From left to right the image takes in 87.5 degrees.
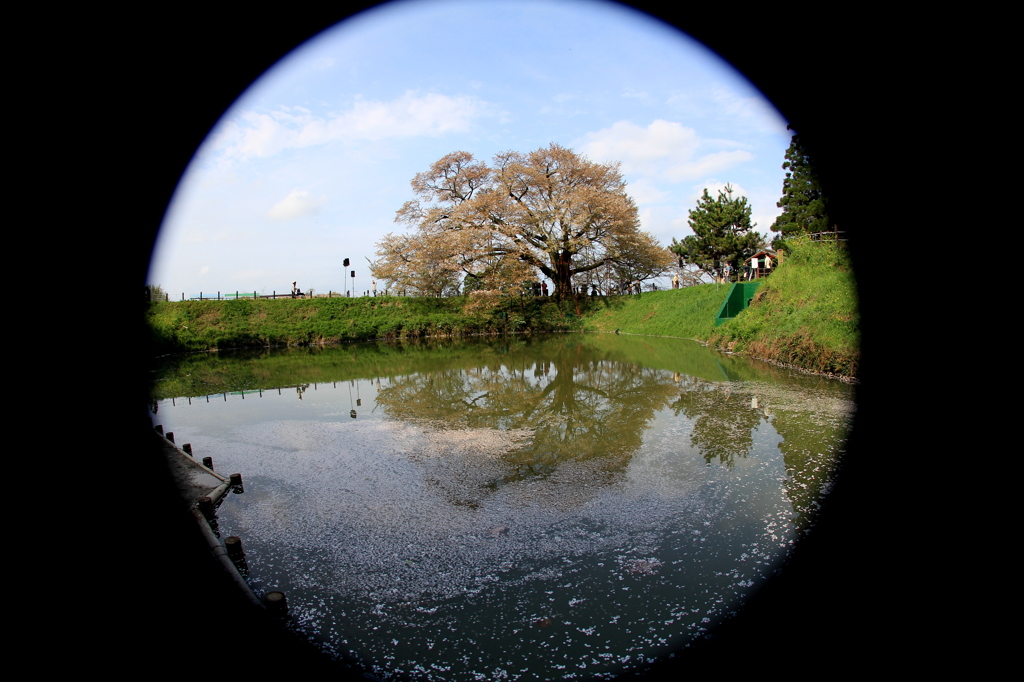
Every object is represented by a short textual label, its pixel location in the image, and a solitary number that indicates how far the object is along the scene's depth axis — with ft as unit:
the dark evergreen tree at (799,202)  88.74
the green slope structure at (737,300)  75.56
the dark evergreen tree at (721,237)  118.42
